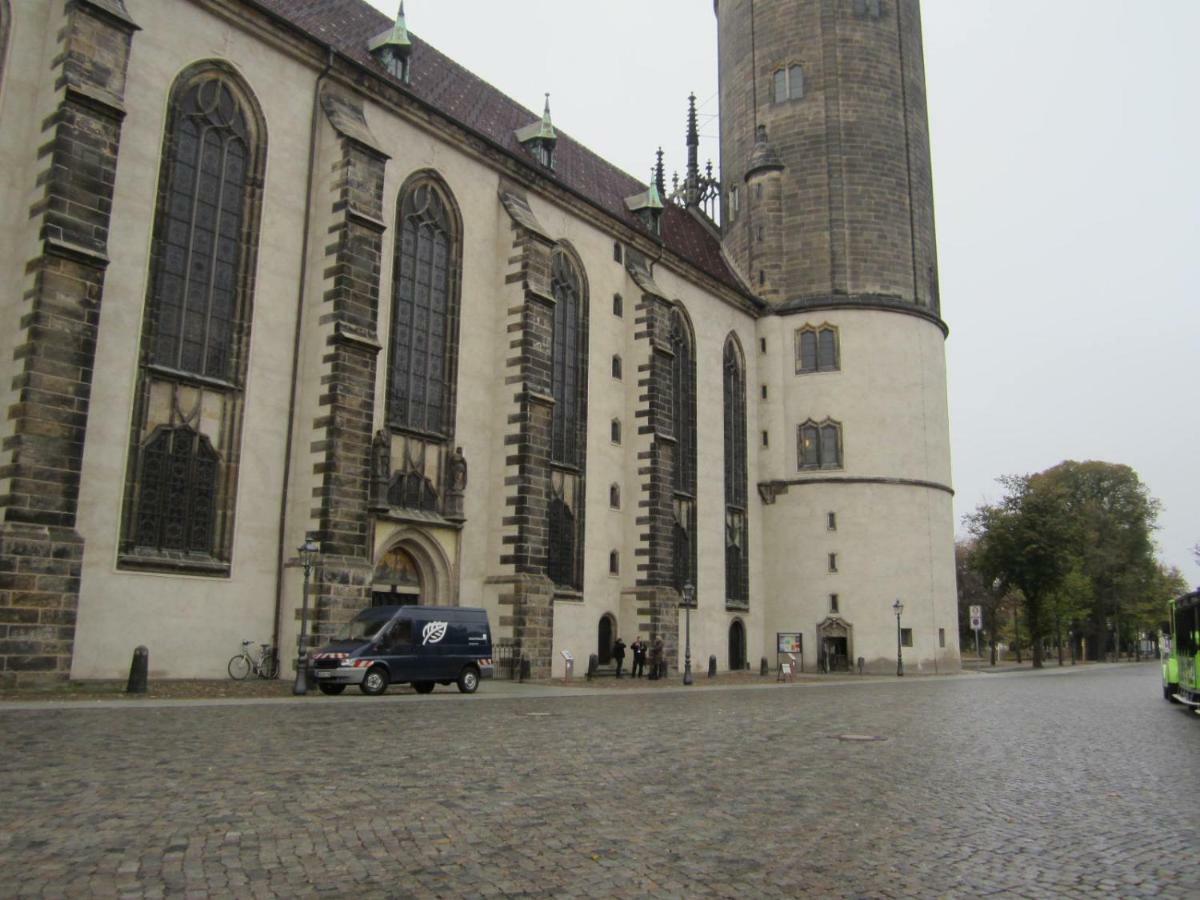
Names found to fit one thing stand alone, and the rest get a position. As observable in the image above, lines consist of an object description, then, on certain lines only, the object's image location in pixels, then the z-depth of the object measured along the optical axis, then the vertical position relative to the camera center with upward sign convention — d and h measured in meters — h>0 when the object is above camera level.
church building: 20.91 +8.41
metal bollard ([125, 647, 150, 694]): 19.41 -0.79
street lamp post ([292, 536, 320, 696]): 20.92 +0.26
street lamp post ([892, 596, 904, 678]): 42.66 -0.08
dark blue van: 21.70 -0.31
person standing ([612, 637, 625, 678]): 33.12 -0.33
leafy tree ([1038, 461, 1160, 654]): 79.69 +9.51
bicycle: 23.27 -0.68
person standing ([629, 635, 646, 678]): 33.38 -0.47
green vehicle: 21.86 -0.06
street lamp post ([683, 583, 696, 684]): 31.63 -0.15
